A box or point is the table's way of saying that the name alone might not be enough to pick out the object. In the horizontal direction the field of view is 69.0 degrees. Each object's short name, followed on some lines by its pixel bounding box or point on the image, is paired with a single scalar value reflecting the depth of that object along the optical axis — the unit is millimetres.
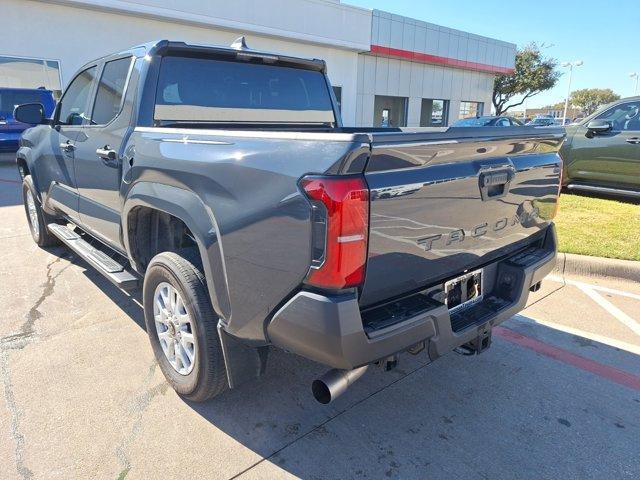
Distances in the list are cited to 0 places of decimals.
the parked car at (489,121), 16709
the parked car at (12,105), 12844
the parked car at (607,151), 7531
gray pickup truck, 1864
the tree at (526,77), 40562
